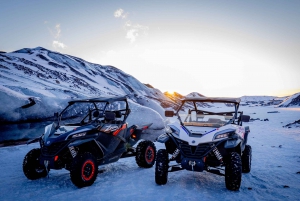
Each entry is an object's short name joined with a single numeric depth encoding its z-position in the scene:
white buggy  4.57
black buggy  5.03
